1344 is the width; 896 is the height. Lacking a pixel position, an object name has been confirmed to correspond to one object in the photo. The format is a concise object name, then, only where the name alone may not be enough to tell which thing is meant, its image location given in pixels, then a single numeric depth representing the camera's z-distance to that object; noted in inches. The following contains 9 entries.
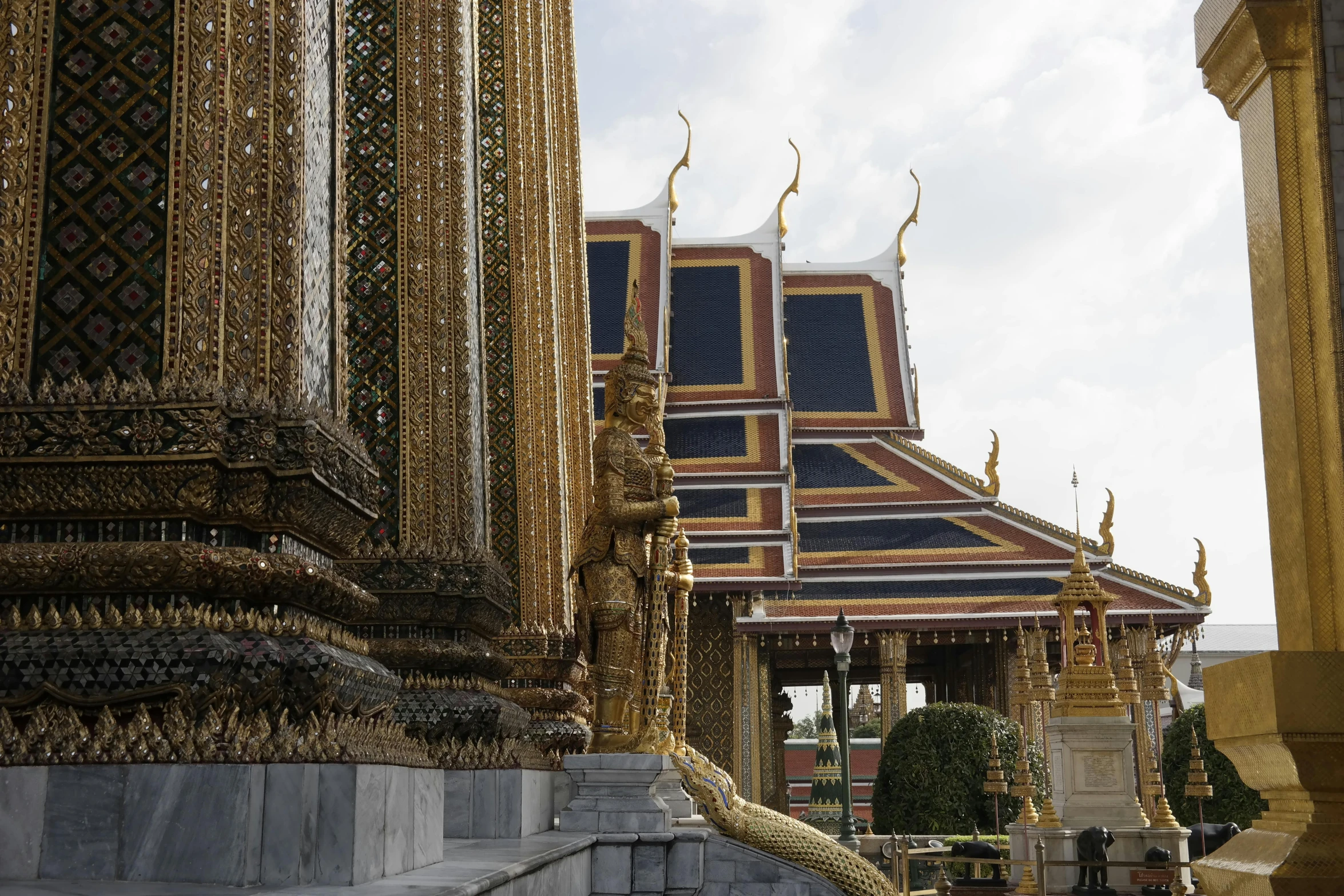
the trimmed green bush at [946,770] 613.3
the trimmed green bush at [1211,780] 524.7
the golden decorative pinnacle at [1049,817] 445.1
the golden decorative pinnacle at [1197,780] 441.7
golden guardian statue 240.4
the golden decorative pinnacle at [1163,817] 455.2
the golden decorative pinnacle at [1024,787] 468.4
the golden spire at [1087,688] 463.5
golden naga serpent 228.7
